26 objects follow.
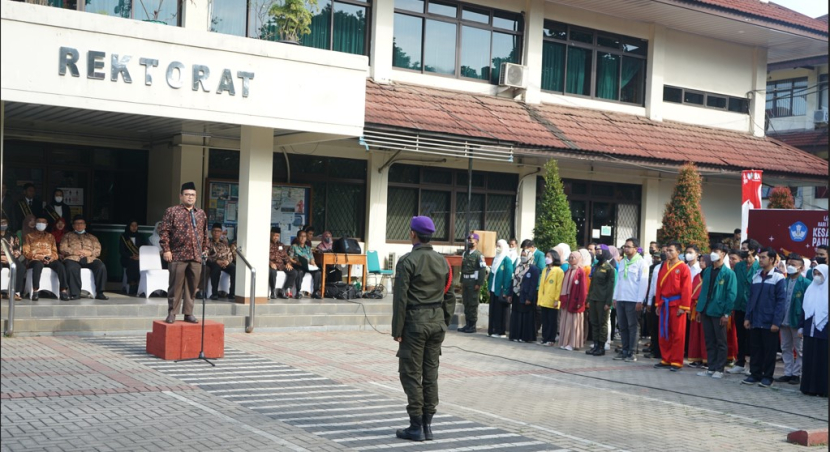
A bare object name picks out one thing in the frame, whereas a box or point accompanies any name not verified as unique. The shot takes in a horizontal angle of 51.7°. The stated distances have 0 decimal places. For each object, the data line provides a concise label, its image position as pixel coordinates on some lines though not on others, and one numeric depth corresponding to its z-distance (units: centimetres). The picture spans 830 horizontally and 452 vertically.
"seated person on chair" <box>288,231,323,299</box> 1714
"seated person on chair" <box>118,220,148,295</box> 1616
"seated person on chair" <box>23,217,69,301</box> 1419
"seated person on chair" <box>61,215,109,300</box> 1446
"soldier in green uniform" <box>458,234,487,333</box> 1700
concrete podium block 1120
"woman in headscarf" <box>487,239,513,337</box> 1662
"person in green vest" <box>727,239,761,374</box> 1307
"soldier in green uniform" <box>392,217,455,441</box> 771
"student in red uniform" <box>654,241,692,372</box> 1345
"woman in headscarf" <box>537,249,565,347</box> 1574
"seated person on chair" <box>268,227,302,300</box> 1672
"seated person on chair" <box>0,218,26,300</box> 1376
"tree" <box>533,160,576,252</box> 1848
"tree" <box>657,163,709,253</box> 1941
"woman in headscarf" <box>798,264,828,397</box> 1143
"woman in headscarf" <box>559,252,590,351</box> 1529
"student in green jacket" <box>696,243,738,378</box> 1271
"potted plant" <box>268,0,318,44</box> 1553
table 1755
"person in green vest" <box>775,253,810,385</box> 1210
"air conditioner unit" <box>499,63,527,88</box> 2158
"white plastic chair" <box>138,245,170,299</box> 1540
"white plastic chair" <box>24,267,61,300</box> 1415
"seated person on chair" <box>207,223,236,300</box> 1605
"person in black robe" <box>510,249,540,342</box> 1595
